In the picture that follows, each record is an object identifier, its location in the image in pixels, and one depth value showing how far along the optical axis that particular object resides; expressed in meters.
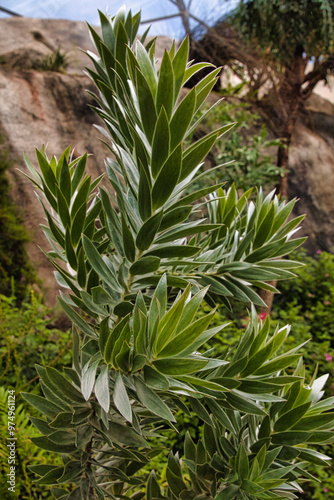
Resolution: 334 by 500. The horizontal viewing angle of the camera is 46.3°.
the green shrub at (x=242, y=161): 4.27
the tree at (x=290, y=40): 4.40
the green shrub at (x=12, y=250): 3.27
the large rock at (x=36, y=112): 3.58
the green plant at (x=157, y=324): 0.61
